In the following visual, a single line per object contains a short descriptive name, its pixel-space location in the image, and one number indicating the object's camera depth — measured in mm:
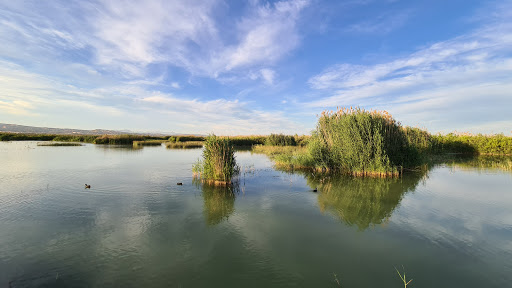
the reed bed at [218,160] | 10500
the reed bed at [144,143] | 36762
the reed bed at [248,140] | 40406
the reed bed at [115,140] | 38719
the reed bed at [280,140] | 29838
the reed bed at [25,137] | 42481
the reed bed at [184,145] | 34200
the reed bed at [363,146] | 12570
